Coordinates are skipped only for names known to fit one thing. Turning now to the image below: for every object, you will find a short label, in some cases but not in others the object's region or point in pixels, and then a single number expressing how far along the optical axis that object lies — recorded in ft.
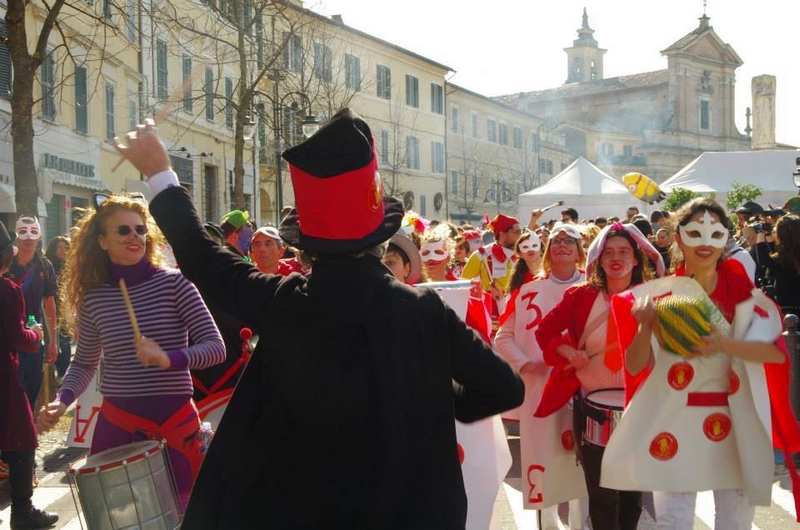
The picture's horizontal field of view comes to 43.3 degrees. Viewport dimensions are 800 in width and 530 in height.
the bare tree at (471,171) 197.88
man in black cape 8.27
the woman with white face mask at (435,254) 22.97
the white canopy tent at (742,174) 96.68
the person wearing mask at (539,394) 19.02
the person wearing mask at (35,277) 30.30
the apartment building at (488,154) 197.16
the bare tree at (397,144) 165.99
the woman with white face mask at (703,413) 14.75
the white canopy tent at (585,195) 86.22
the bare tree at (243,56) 61.00
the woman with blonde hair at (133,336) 14.78
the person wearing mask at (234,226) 29.01
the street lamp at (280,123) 64.34
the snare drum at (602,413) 16.98
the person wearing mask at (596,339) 17.11
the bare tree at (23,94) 34.88
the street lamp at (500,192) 208.46
